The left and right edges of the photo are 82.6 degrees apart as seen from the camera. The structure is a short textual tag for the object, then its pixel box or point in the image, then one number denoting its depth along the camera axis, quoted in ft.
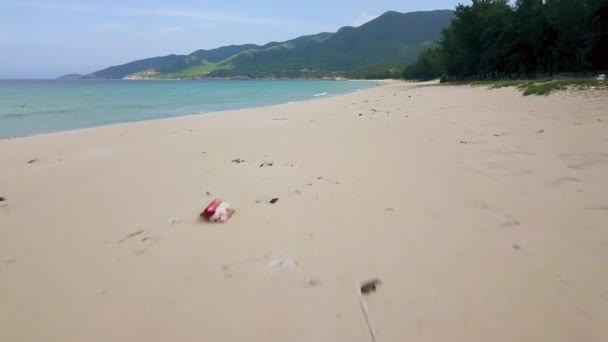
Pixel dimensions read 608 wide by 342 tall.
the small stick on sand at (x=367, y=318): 4.60
